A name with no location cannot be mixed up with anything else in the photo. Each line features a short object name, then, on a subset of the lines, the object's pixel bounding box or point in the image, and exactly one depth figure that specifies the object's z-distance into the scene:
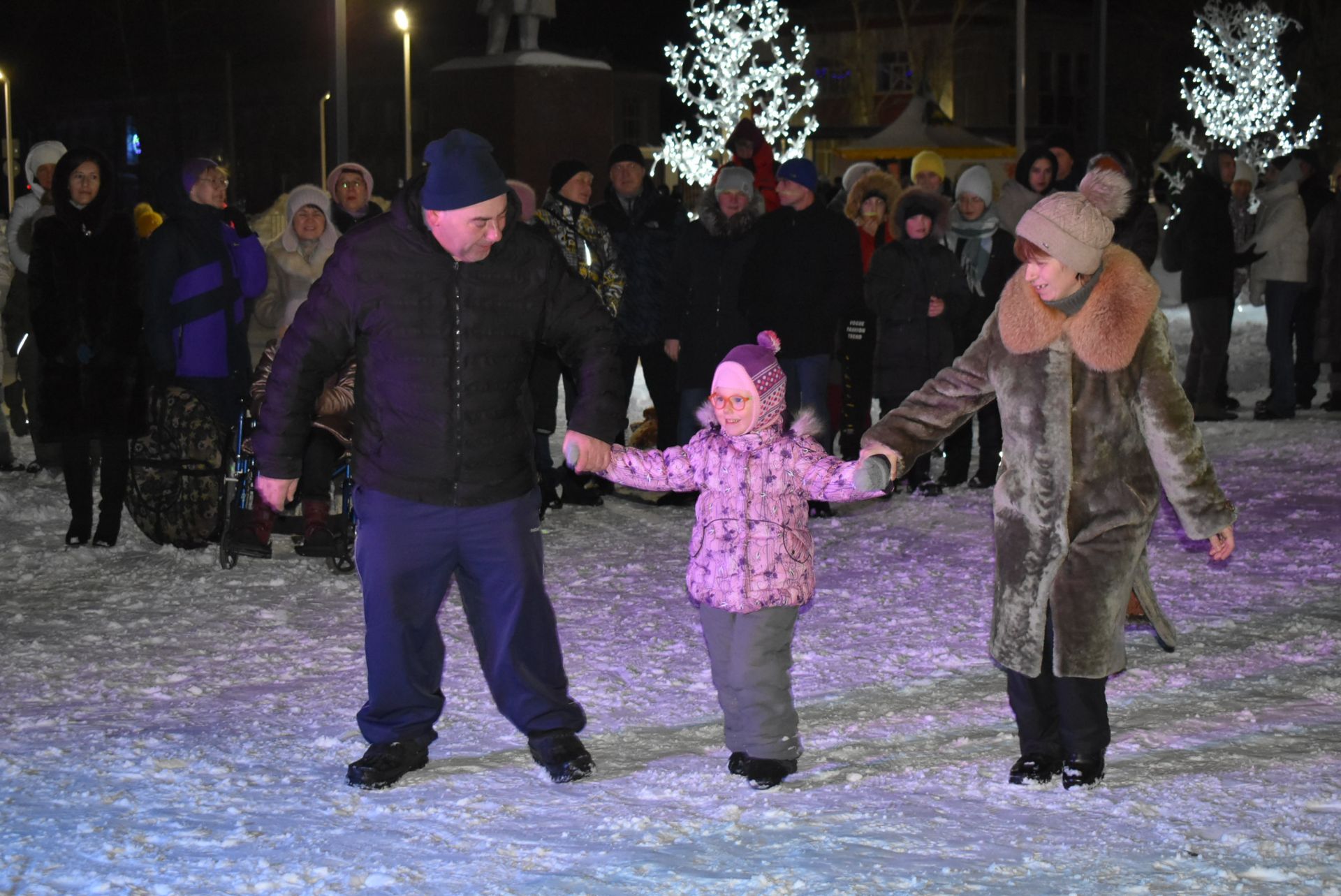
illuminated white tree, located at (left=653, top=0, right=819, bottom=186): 46.25
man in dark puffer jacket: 5.18
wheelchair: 8.49
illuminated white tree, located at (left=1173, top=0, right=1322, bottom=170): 43.19
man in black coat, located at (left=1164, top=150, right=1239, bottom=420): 14.30
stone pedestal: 14.65
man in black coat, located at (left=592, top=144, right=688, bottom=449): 10.90
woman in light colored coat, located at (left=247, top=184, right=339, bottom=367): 9.77
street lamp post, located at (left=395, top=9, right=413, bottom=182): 25.28
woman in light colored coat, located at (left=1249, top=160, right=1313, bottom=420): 14.61
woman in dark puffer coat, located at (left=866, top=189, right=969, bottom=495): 10.85
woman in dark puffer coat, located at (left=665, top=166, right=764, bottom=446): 10.26
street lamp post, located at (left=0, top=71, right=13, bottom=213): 34.81
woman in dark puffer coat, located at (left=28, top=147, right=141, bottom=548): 9.12
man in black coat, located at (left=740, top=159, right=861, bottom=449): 10.12
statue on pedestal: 15.50
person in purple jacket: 9.26
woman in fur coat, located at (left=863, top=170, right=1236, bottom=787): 5.15
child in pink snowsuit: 5.28
